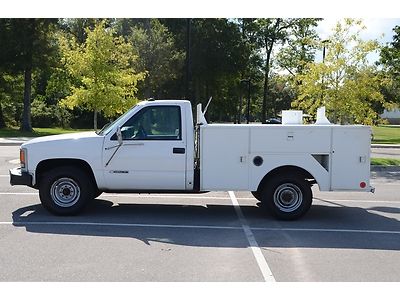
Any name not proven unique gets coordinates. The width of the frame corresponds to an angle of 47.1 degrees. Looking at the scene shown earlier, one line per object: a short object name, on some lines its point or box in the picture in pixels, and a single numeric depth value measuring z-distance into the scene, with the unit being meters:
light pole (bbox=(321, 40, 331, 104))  16.19
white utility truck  7.84
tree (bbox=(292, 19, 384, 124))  15.77
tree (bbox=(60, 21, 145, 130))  23.98
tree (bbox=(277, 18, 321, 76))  52.19
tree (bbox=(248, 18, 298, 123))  52.31
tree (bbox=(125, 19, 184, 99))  41.28
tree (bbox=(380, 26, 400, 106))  29.35
